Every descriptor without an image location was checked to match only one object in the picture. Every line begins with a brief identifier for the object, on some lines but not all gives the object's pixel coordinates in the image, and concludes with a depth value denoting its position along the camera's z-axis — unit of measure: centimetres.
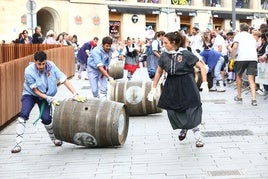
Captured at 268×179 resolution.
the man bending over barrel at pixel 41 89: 794
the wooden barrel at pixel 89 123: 777
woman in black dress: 795
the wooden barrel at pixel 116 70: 1947
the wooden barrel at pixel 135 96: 1091
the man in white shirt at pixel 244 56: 1280
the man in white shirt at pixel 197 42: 1784
